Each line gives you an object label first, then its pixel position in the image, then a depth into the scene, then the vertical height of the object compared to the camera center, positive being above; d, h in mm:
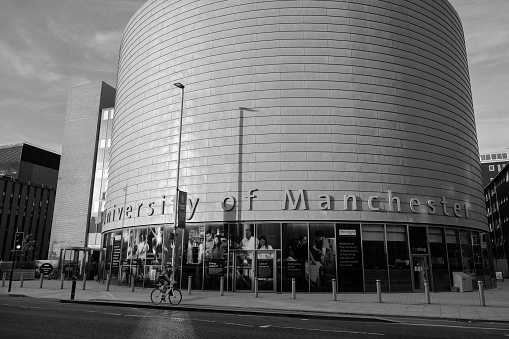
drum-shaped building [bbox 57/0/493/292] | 27281 +7762
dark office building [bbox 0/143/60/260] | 113000 +18568
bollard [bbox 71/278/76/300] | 21623 -1802
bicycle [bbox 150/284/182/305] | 19953 -1897
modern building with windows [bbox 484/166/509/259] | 83062 +11196
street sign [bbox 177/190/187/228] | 25750 +3103
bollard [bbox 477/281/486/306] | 18916 -1645
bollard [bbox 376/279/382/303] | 20406 -1784
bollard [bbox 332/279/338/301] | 21391 -1966
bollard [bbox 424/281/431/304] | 19891 -1665
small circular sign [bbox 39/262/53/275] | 44938 -1281
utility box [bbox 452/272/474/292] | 27956 -1463
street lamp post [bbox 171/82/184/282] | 24408 +3663
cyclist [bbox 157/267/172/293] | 20266 -1119
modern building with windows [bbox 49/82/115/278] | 54750 +12493
